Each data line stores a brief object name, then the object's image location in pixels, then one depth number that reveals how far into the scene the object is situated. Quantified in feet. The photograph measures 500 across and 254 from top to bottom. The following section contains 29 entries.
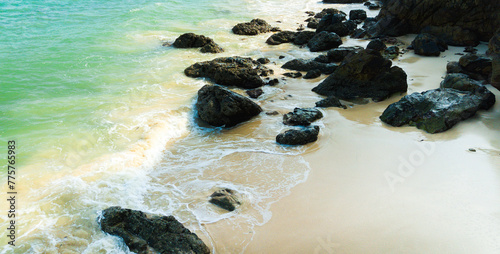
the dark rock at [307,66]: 45.03
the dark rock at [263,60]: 50.09
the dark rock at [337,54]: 48.78
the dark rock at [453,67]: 37.81
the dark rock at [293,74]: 44.16
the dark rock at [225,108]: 31.99
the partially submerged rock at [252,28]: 68.13
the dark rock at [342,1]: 93.92
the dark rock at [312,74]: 43.27
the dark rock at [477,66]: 36.14
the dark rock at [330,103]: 34.24
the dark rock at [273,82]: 41.55
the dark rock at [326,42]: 55.31
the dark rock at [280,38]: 61.18
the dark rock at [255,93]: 38.65
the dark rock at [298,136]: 27.53
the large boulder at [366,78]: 35.65
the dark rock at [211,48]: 56.29
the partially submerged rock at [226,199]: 20.99
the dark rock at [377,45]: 49.37
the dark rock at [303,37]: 59.98
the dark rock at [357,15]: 73.97
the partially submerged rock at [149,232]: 17.43
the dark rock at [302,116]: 30.83
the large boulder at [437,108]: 27.89
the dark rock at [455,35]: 48.44
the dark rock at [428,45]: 46.13
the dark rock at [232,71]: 41.65
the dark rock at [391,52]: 47.41
